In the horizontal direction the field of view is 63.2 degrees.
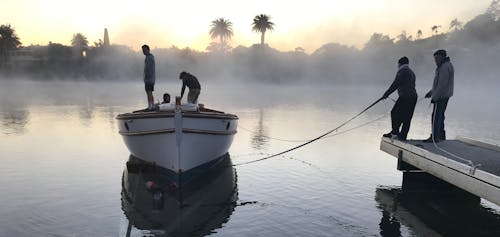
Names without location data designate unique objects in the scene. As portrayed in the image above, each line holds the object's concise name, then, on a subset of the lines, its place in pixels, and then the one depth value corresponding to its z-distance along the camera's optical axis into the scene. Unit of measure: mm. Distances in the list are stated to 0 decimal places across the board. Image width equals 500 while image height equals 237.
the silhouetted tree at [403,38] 163375
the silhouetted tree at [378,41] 153750
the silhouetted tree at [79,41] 130837
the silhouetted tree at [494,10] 160162
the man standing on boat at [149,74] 12469
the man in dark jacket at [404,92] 10680
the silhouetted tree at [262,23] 121875
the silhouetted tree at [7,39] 102562
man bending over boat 13938
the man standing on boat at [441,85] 10680
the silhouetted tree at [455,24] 167750
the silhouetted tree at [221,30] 130750
